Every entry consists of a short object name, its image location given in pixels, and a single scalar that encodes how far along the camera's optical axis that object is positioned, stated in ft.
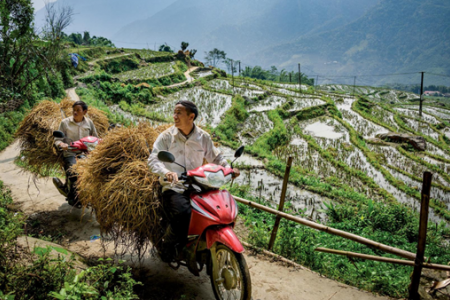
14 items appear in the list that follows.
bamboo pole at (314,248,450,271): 9.22
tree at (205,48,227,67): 241.14
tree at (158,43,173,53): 193.41
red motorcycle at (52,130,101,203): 13.82
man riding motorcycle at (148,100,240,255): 8.58
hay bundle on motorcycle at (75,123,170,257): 9.06
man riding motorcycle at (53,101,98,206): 14.33
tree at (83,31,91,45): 182.30
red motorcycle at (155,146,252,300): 7.85
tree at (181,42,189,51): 141.92
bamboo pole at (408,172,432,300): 8.71
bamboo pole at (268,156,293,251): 13.12
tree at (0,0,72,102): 37.81
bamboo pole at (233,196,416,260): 9.72
